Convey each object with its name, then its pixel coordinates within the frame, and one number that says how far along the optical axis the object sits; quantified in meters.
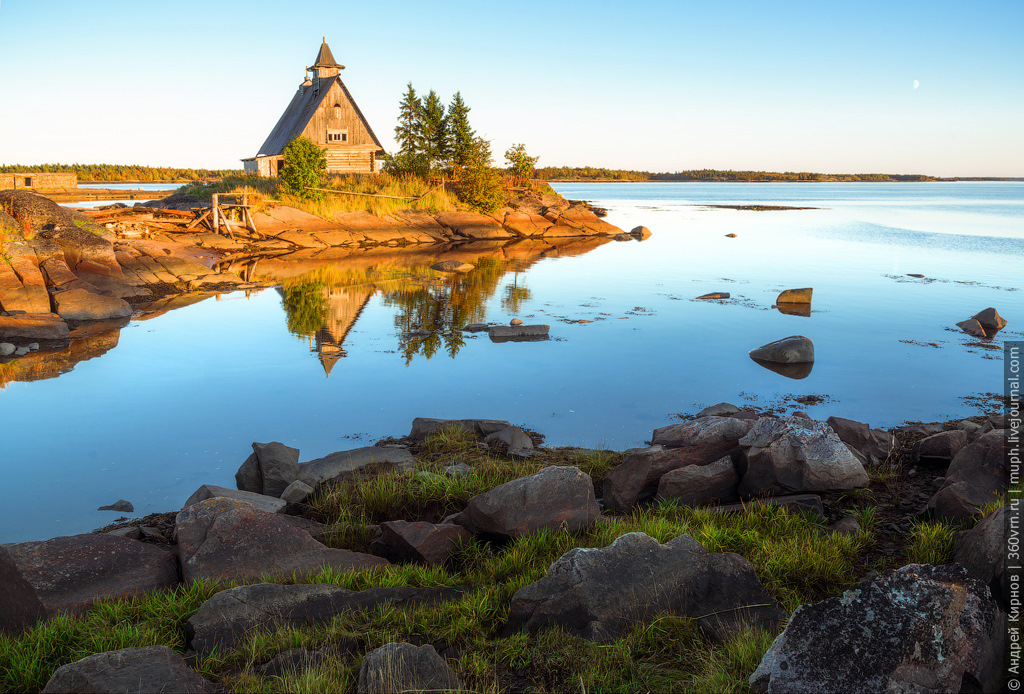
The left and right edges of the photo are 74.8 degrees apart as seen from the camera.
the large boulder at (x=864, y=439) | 7.99
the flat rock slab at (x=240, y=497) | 7.28
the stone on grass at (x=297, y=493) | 7.83
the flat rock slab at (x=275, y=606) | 4.35
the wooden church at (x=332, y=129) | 50.12
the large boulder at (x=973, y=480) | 5.78
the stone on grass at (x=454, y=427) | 10.26
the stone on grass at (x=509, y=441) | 9.53
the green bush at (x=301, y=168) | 38.53
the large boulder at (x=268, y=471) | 8.41
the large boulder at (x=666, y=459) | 7.36
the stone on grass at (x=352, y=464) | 8.37
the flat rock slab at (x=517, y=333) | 17.47
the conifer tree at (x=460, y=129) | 47.06
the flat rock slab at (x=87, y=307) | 18.31
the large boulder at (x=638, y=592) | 4.38
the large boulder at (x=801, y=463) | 6.61
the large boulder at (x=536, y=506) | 6.04
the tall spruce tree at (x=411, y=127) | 47.75
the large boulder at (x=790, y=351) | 15.13
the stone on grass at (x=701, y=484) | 7.04
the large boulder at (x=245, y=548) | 5.39
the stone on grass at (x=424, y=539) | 5.91
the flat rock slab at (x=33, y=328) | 15.88
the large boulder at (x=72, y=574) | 4.87
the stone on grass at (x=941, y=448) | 7.59
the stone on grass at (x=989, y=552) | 4.25
